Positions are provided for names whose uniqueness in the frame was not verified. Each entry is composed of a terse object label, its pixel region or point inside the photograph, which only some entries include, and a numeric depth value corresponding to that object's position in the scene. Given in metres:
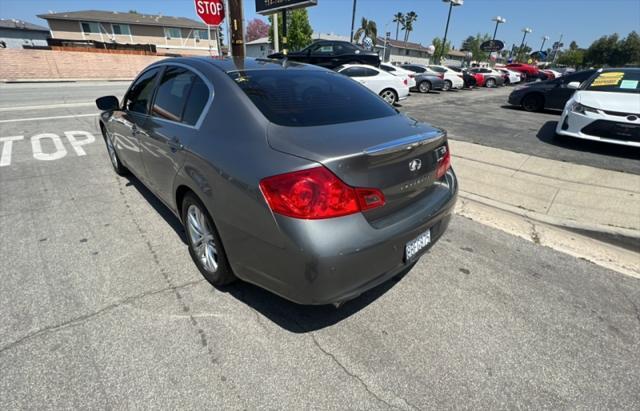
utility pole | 10.45
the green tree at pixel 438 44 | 82.03
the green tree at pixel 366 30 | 61.82
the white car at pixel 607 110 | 5.74
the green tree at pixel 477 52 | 79.94
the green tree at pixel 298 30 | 47.39
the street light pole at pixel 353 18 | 33.44
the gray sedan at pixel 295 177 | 1.78
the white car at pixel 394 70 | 14.02
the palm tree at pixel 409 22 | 85.94
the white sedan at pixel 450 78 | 20.56
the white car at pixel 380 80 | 11.52
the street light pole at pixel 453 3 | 35.71
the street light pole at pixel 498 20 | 48.06
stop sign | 12.16
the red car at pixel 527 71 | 32.41
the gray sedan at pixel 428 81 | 18.44
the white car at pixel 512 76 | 27.74
